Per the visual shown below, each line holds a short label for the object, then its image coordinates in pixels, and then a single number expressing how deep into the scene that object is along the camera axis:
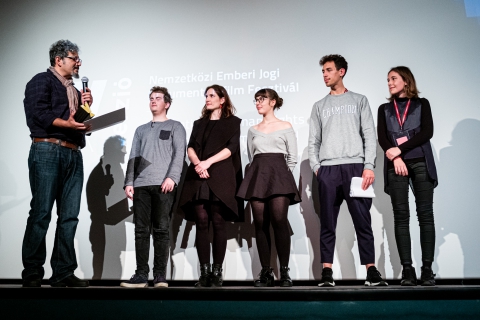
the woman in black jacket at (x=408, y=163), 2.81
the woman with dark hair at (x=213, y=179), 3.03
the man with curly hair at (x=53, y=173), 2.86
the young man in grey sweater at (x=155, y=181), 3.05
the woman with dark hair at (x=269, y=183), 2.96
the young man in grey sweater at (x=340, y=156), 2.89
